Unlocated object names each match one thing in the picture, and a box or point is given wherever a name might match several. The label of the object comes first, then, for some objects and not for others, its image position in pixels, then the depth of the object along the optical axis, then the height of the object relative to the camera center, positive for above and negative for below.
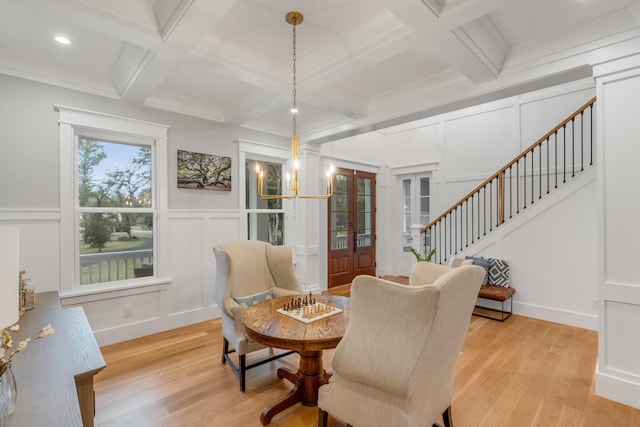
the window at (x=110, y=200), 3.01 +0.13
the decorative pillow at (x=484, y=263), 4.28 -0.74
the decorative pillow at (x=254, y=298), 2.71 -0.79
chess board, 2.05 -0.73
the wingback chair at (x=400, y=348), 1.33 -0.65
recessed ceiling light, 2.36 +1.37
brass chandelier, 2.15 +0.47
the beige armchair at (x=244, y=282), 2.48 -0.70
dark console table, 1.01 -0.68
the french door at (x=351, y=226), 5.64 -0.29
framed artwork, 3.76 +0.53
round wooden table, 1.75 -0.75
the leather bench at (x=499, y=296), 3.82 -1.09
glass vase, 0.94 -0.59
